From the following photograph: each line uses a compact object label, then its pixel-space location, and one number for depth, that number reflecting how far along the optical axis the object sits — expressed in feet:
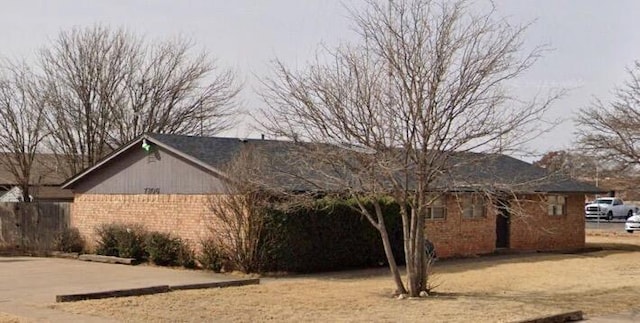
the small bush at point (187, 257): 74.13
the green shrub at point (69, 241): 90.53
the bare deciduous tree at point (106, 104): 120.78
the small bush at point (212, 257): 71.09
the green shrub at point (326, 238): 69.51
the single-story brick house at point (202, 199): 77.61
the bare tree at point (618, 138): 115.44
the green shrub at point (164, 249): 75.87
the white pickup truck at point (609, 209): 192.54
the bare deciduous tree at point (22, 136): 115.65
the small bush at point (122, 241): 79.87
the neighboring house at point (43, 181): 127.75
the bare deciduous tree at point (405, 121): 48.98
